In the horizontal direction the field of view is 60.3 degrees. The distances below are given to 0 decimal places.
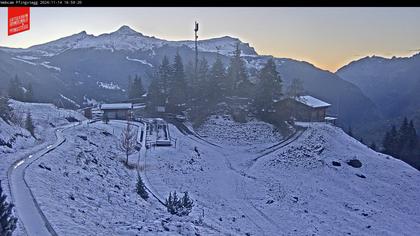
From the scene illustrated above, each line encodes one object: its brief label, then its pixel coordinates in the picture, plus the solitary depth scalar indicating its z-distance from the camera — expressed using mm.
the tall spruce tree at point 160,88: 66500
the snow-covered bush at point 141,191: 23447
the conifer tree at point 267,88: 57750
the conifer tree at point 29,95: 70888
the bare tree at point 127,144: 33719
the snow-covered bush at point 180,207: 19145
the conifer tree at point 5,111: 31606
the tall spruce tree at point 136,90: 76688
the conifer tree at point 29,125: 34031
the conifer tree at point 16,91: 67125
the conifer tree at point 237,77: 64938
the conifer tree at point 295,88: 61838
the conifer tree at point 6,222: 11125
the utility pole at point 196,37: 68000
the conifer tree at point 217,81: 63009
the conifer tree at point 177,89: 63875
